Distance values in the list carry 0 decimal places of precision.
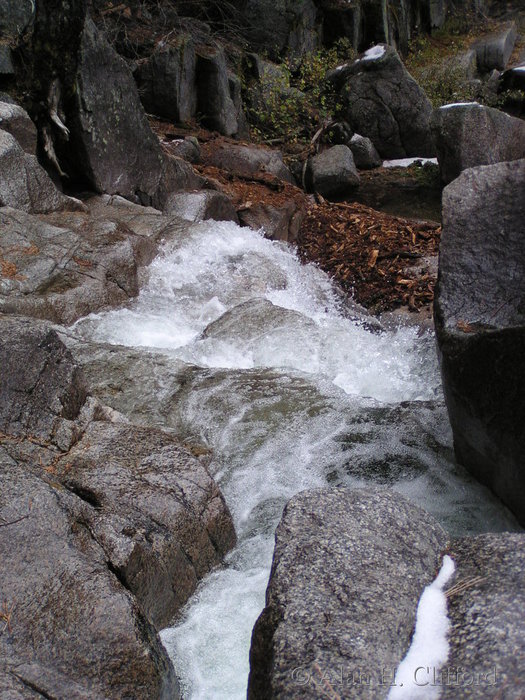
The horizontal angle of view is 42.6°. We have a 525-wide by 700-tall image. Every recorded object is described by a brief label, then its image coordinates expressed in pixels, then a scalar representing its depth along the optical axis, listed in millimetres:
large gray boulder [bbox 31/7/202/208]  7645
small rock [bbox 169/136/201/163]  10445
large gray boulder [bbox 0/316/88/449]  3271
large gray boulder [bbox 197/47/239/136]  11922
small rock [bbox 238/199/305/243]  9055
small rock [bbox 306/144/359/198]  11297
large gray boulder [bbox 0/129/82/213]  6742
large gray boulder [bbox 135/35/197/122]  11367
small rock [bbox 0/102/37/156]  7219
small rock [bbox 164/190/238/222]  8680
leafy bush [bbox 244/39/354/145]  13250
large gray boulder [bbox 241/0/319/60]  14281
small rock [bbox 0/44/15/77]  7789
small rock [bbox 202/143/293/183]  10930
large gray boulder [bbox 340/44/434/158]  13633
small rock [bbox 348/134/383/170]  13375
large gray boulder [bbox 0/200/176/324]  5797
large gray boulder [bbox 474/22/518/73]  18469
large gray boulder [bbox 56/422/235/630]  2803
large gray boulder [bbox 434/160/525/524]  3168
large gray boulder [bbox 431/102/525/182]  10156
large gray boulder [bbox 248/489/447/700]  1772
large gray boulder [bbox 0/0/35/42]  8117
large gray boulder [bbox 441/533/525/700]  1628
